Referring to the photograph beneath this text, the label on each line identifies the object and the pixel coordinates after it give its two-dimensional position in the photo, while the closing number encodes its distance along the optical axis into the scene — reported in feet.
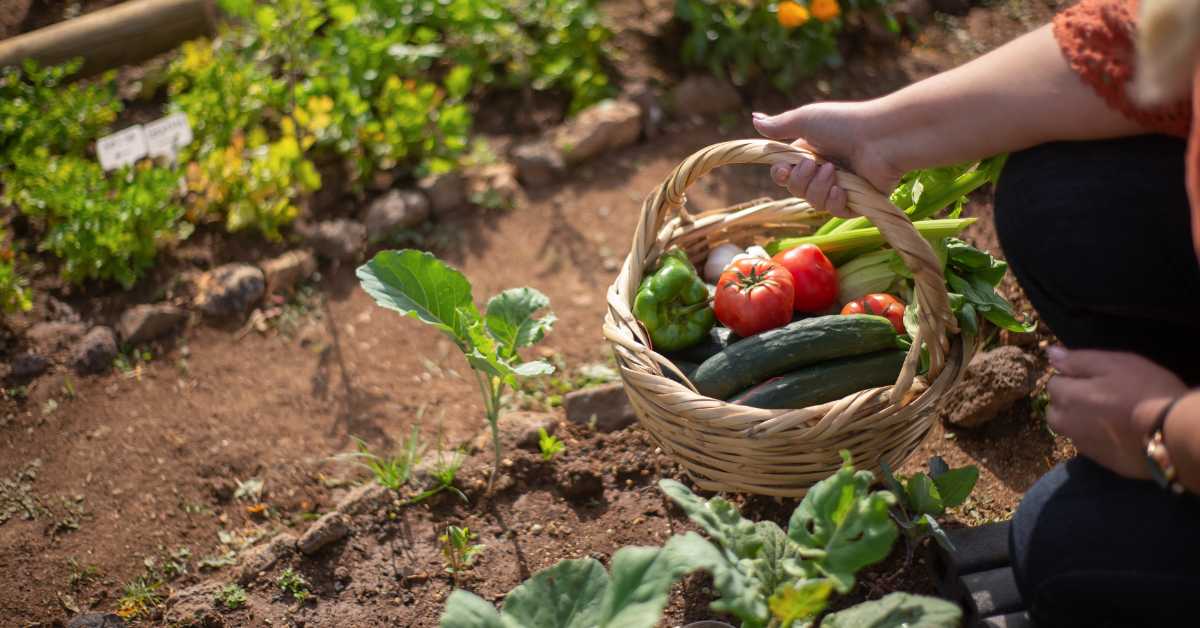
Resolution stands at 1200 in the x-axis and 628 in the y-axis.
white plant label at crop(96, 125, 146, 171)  11.92
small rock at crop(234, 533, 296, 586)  8.31
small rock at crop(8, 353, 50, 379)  10.77
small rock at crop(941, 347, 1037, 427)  8.63
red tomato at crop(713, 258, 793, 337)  7.80
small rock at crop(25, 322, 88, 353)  11.04
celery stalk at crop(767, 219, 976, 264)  8.37
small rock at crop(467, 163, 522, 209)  12.99
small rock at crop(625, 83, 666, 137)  13.82
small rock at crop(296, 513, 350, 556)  8.34
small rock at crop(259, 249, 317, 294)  11.76
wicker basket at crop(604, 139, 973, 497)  6.59
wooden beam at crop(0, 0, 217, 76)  13.80
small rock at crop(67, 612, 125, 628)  7.72
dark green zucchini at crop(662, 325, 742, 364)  8.35
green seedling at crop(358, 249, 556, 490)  7.95
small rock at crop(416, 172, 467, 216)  12.80
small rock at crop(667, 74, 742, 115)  14.01
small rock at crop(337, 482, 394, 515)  8.73
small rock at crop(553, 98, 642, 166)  13.34
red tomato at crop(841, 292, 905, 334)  7.92
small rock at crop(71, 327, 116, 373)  10.84
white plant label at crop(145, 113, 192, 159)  12.16
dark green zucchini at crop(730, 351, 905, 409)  7.38
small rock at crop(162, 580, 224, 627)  7.94
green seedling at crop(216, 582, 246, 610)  8.07
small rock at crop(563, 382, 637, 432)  9.48
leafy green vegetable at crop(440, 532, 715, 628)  5.35
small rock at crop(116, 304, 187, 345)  11.14
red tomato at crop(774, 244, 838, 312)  8.29
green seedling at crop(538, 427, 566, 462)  8.94
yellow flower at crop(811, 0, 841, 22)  12.97
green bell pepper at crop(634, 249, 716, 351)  8.02
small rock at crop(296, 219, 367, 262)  12.05
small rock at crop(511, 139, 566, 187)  13.21
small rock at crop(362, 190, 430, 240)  12.32
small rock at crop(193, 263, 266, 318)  11.48
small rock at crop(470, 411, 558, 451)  9.22
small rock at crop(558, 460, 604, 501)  8.75
